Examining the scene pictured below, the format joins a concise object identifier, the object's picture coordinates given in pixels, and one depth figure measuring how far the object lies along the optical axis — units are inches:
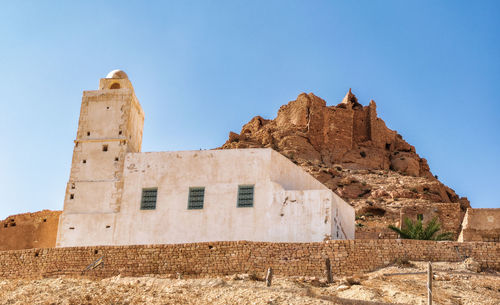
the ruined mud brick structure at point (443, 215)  1439.5
